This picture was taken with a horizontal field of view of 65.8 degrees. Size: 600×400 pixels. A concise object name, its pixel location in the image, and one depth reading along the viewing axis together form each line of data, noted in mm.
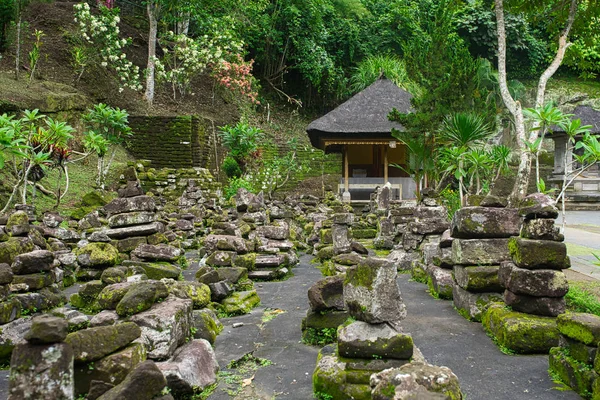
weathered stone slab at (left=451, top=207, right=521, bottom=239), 5812
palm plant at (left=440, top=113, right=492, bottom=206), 9752
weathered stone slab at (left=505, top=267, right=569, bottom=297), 4645
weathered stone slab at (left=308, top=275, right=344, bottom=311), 4797
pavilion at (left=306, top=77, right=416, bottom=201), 20870
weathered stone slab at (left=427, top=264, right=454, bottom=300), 6690
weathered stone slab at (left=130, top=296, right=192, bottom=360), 3736
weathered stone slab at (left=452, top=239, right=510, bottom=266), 5781
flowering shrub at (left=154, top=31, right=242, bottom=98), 21594
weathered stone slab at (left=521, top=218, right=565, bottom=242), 4738
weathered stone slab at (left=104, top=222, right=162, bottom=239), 7738
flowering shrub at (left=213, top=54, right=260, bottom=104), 23406
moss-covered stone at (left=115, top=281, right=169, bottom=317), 3949
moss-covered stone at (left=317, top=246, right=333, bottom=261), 9623
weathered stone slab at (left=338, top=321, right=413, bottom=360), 3559
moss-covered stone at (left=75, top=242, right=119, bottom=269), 7043
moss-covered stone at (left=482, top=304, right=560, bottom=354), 4445
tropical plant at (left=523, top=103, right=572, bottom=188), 6648
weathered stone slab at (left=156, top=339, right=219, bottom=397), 3463
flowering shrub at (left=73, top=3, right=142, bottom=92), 20000
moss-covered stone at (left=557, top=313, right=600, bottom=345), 3447
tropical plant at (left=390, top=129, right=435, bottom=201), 13609
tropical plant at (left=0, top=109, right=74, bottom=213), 6918
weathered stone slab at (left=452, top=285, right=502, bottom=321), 5531
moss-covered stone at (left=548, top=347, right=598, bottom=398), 3455
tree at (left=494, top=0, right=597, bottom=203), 9314
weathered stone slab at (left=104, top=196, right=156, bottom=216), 7848
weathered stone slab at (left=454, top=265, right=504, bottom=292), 5570
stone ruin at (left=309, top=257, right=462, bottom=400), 3514
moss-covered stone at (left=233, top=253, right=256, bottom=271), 8164
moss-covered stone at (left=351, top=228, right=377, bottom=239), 13828
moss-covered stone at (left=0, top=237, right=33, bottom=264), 5523
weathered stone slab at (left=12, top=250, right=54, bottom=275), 5387
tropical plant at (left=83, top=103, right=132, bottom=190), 14672
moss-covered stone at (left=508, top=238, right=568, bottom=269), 4688
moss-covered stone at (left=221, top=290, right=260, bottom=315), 5953
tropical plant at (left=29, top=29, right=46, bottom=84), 16884
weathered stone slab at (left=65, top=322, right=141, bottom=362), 3143
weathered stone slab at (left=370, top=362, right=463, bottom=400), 2707
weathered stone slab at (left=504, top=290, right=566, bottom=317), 4684
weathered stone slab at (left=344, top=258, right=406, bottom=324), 3677
